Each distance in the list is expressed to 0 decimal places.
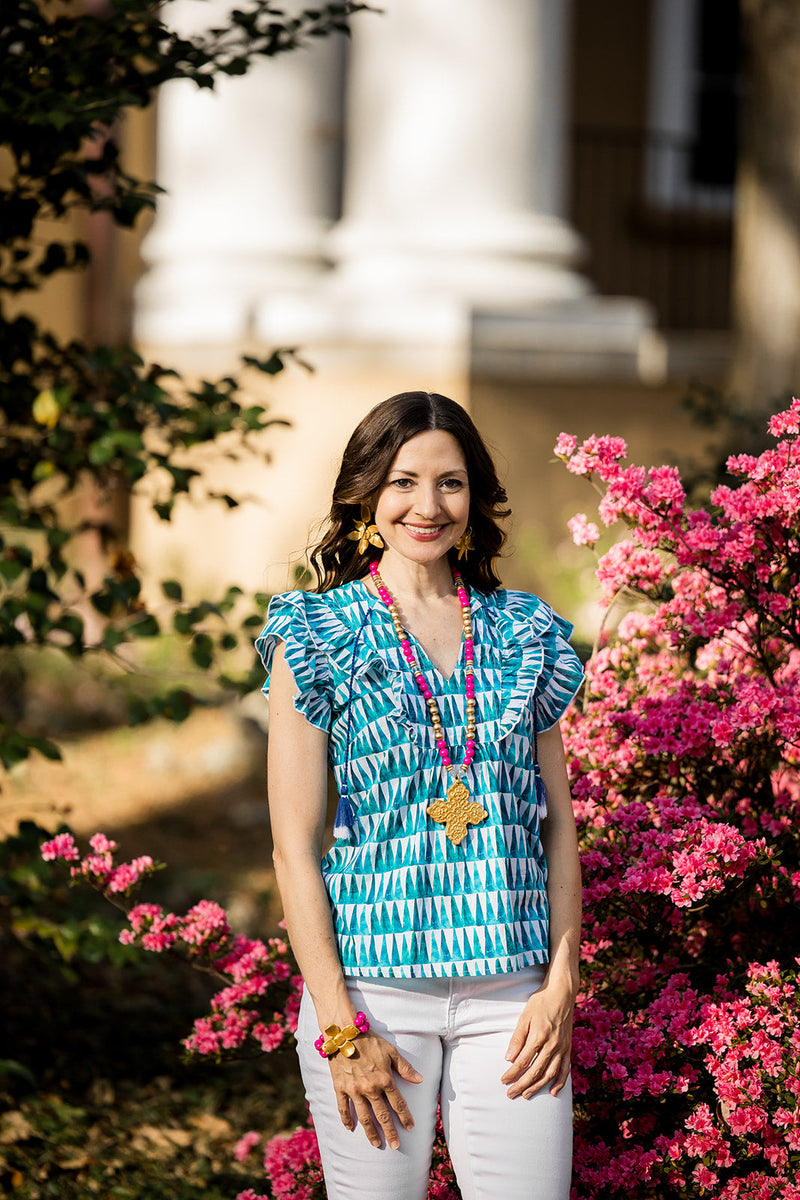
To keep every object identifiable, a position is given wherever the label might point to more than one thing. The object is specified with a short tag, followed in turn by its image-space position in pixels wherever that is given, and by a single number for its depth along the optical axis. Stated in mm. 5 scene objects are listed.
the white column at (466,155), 13645
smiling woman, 4035
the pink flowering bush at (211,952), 5517
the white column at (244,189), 15526
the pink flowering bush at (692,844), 4761
